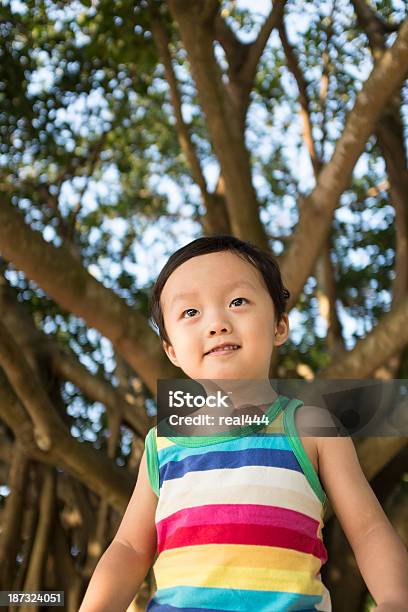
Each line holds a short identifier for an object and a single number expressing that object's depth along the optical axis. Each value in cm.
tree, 306
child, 121
